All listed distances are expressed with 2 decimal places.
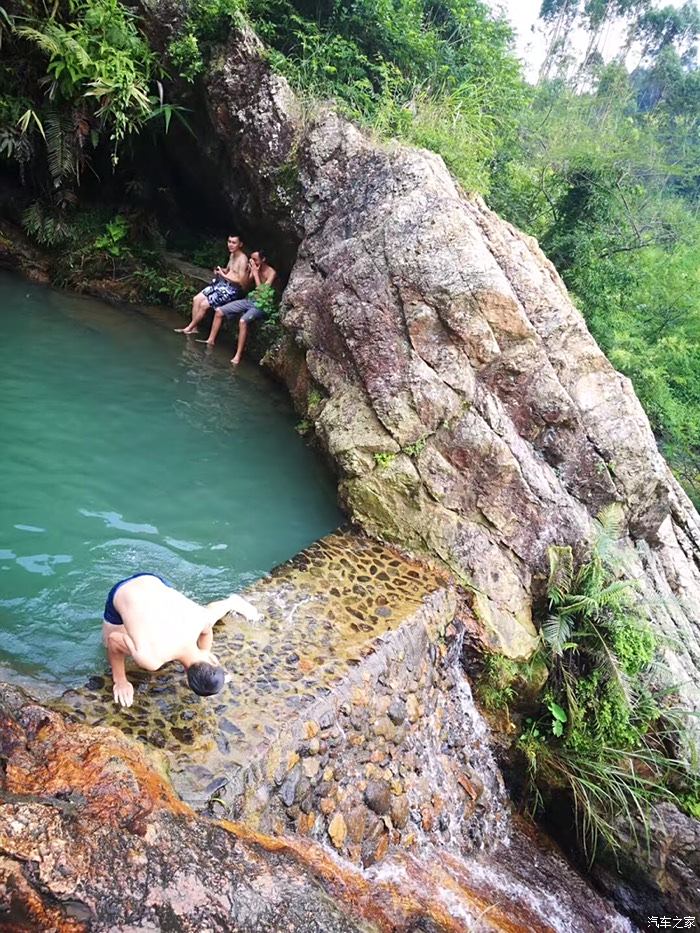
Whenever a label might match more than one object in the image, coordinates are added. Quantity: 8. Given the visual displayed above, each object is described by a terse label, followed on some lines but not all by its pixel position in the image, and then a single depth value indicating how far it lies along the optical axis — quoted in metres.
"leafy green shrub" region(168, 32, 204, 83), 8.30
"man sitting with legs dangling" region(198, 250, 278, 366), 8.89
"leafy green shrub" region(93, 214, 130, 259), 10.01
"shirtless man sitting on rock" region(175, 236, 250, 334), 9.35
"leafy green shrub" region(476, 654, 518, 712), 5.24
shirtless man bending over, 3.16
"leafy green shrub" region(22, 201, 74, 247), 9.73
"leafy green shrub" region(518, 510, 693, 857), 5.10
